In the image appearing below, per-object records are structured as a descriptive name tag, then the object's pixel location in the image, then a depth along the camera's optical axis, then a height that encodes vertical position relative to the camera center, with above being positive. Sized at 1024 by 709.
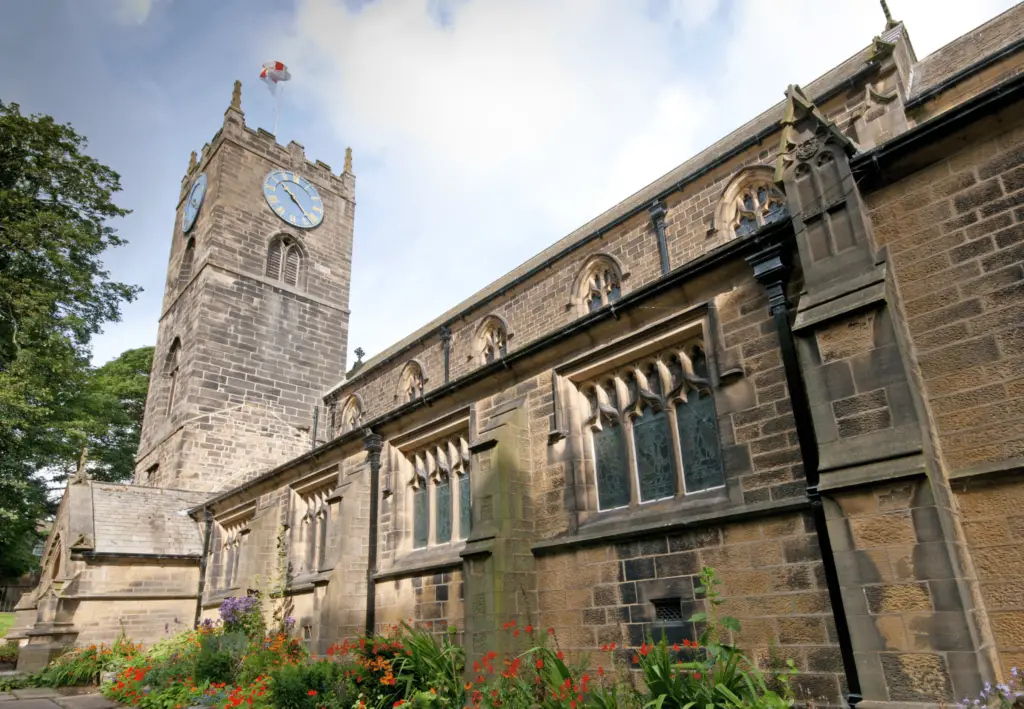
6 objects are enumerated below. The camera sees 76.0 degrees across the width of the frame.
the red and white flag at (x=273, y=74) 33.59 +25.97
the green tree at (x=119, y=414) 29.95 +9.40
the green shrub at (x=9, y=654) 17.91 -0.68
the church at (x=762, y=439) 5.05 +1.65
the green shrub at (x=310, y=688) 8.30 -0.93
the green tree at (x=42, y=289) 18.33 +9.56
